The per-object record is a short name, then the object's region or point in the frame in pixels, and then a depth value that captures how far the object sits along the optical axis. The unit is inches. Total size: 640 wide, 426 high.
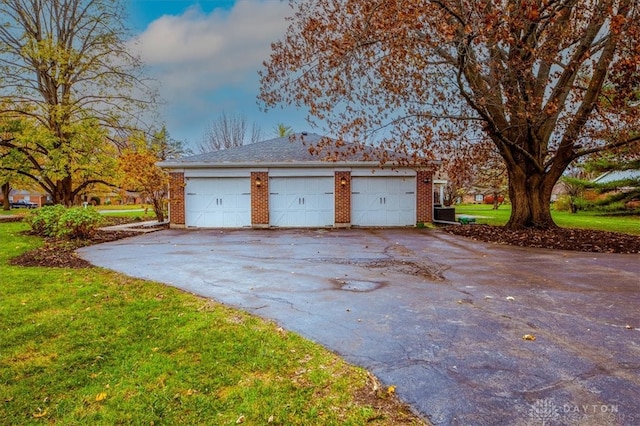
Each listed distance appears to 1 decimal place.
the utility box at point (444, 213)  624.4
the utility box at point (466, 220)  606.6
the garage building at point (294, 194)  583.5
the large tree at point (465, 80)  334.3
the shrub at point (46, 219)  418.3
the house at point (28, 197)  2126.8
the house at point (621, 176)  788.9
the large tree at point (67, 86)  609.3
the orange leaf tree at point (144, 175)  568.1
